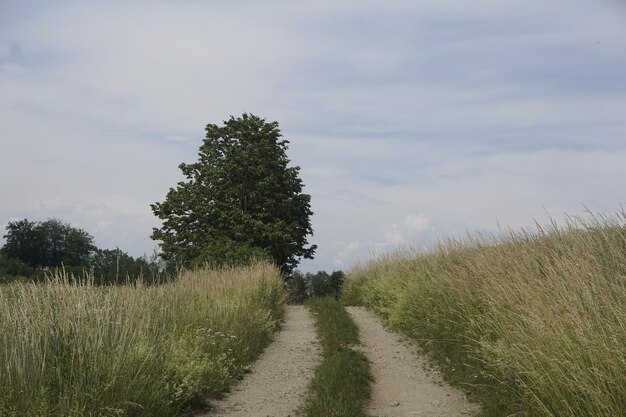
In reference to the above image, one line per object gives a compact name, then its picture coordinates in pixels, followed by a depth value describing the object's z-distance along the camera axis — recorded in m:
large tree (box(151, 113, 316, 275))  32.16
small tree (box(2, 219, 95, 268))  30.16
